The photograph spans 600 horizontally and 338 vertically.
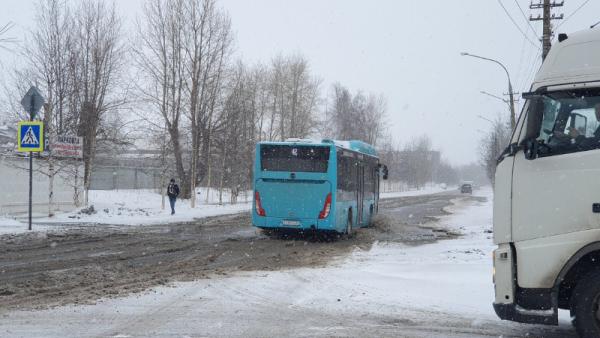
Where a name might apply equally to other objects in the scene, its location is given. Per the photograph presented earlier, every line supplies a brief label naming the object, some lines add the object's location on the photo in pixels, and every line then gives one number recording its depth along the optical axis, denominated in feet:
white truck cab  19.02
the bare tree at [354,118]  260.21
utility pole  68.59
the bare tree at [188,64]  126.82
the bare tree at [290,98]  200.64
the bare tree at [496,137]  144.64
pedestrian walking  96.32
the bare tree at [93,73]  98.12
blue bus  56.49
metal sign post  59.93
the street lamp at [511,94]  96.89
